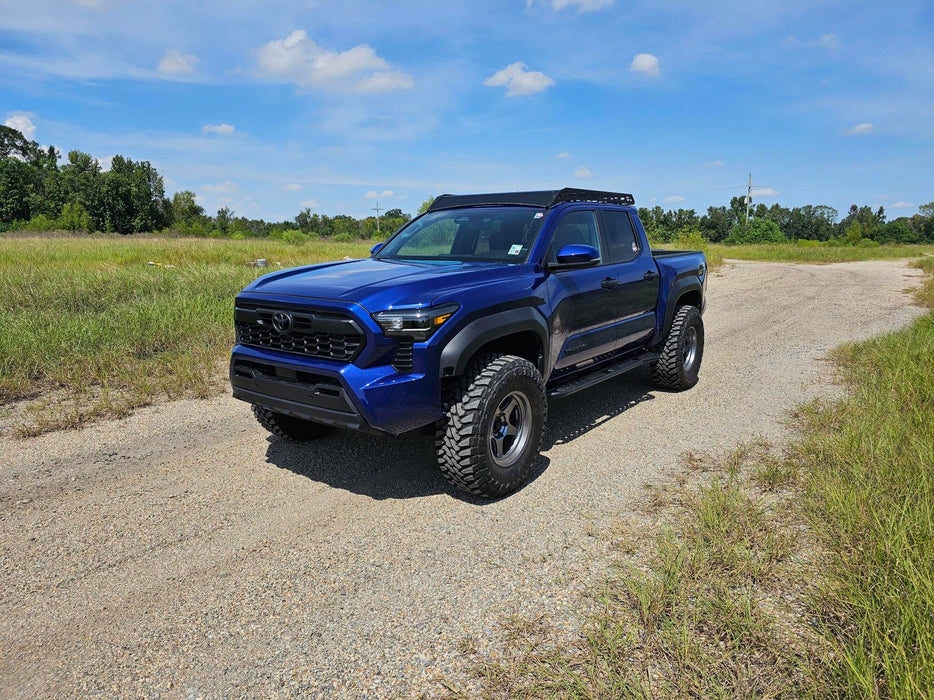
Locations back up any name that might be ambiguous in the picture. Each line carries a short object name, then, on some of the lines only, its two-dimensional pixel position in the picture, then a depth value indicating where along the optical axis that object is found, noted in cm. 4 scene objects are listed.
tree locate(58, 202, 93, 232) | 6631
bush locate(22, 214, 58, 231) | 5925
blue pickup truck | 340
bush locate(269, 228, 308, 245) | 4497
